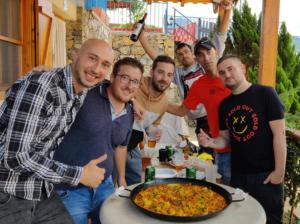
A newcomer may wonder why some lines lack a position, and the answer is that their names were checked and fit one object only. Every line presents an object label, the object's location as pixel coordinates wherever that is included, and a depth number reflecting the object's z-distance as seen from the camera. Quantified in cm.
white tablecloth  125
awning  461
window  292
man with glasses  163
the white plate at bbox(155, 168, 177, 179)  193
